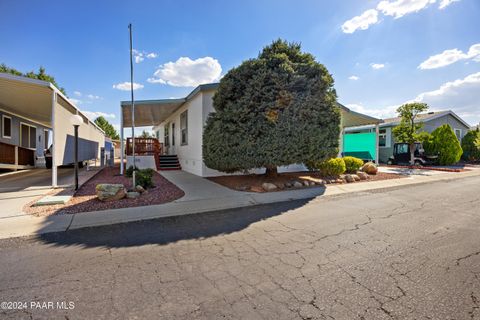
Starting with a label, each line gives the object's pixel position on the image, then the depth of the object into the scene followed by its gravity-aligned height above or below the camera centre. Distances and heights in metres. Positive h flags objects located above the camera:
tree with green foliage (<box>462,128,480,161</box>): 19.77 +0.77
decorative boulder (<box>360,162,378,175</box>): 11.28 -0.67
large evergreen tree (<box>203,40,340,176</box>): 7.29 +1.41
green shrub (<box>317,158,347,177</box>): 9.73 -0.52
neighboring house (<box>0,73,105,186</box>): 7.67 +1.62
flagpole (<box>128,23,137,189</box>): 6.79 +2.84
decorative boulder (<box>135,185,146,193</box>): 6.71 -1.01
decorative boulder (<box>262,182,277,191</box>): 7.60 -1.07
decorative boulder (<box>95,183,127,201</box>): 5.77 -0.96
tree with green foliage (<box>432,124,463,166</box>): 16.84 +0.65
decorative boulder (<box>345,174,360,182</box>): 9.44 -0.96
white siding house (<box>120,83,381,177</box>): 10.34 +2.27
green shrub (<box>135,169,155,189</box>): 7.37 -0.81
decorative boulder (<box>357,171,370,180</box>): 9.95 -0.92
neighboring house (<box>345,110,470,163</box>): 20.22 +2.75
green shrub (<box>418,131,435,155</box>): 17.20 +1.12
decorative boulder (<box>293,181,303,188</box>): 8.23 -1.07
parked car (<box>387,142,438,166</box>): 16.58 -0.04
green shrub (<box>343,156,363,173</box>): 10.74 -0.41
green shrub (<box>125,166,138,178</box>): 9.71 -0.76
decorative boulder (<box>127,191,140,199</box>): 6.18 -1.10
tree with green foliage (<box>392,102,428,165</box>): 14.20 +2.10
